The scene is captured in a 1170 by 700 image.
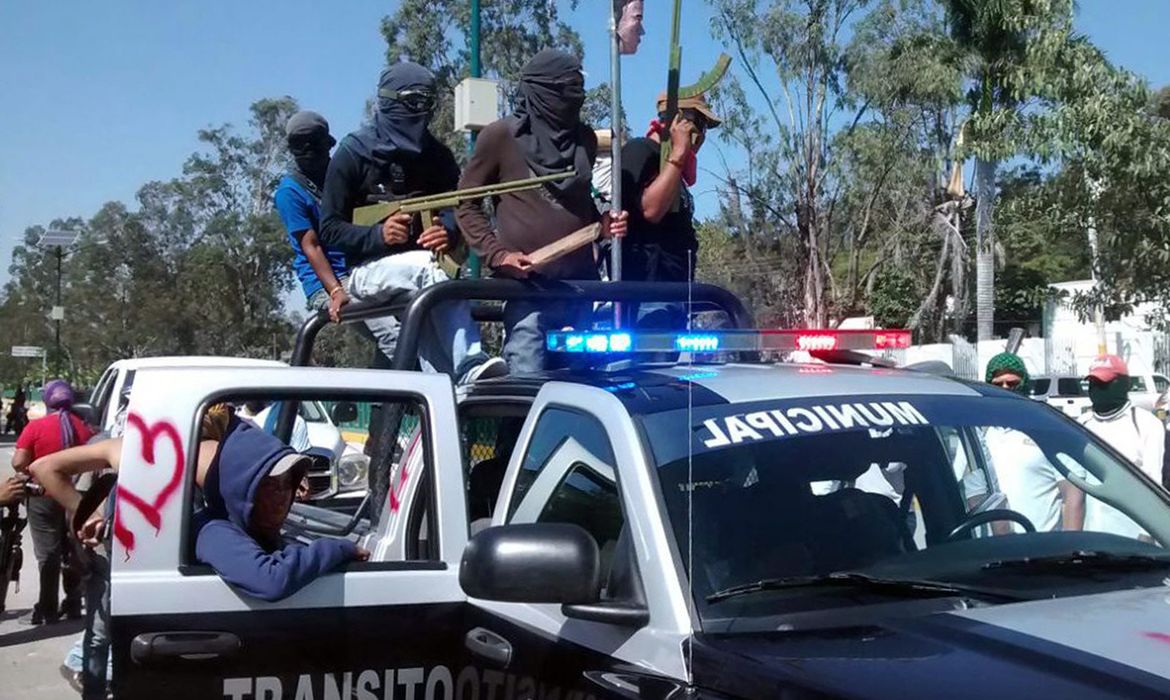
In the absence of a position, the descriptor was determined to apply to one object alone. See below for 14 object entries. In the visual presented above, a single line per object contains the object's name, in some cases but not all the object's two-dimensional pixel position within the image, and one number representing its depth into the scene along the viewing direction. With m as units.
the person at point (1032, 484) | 3.11
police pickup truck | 2.23
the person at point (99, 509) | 3.71
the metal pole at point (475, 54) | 7.82
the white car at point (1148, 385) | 19.53
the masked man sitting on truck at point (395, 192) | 4.84
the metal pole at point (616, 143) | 3.53
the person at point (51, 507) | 8.77
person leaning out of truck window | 3.08
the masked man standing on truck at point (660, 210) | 5.00
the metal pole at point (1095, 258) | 13.72
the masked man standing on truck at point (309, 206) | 5.57
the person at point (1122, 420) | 6.33
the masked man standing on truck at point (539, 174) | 4.79
